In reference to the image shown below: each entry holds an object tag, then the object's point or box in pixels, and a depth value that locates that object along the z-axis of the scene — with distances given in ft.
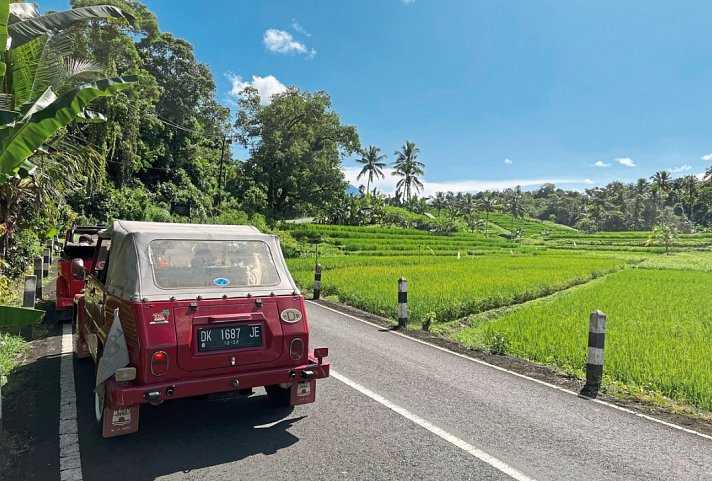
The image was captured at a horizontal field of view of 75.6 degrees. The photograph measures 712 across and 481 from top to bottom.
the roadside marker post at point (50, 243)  63.46
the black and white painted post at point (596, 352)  19.35
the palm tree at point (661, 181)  342.38
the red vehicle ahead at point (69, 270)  28.48
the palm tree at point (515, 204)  362.53
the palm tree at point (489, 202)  358.06
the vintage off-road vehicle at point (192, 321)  12.30
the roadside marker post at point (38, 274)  36.47
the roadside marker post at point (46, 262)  47.17
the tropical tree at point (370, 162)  270.26
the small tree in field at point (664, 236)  173.98
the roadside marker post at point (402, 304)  31.17
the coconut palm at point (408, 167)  292.61
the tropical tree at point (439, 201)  360.85
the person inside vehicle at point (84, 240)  29.22
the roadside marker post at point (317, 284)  44.00
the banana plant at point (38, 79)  13.82
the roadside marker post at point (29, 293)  25.64
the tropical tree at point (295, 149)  161.17
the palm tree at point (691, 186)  301.63
